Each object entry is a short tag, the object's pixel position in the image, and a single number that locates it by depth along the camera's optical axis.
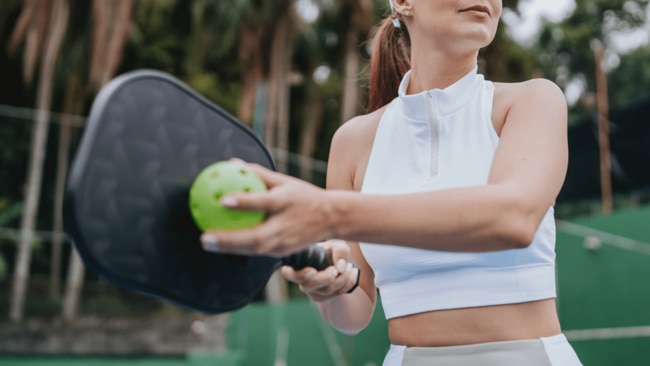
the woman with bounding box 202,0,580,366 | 1.03
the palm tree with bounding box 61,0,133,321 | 16.58
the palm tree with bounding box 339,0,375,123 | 19.69
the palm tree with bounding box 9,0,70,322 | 17.02
